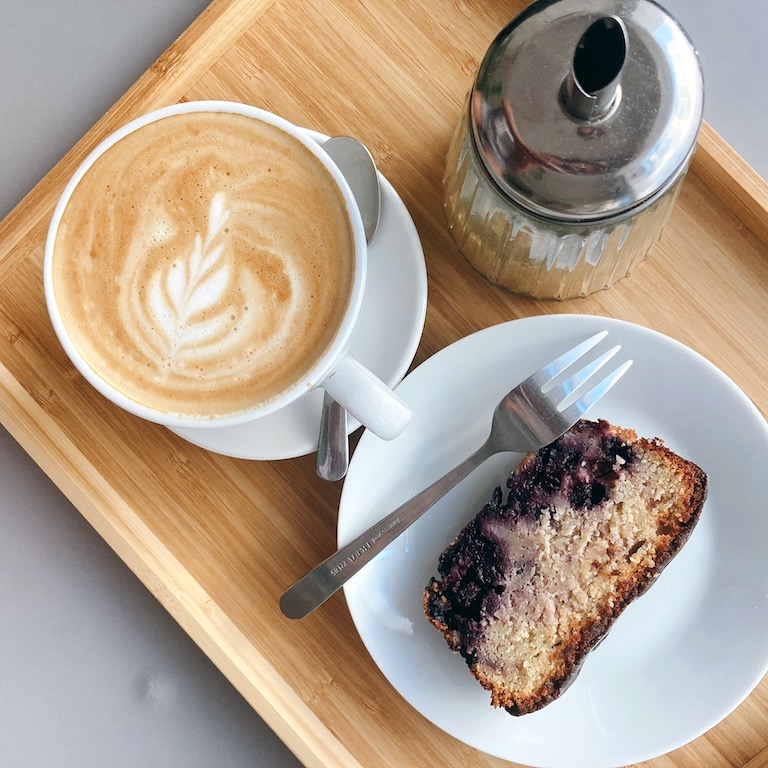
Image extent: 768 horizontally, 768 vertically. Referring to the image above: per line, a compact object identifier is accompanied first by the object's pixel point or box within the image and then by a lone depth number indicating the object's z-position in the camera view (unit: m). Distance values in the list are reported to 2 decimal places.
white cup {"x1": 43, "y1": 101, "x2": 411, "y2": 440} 0.35
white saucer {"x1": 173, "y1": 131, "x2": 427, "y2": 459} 0.40
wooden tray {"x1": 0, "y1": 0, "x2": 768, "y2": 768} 0.42
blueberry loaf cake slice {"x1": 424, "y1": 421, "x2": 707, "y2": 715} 0.39
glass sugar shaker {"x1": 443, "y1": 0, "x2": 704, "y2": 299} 0.31
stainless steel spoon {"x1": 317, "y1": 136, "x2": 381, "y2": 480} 0.40
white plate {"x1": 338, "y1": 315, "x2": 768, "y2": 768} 0.40
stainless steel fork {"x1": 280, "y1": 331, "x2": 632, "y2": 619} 0.39
